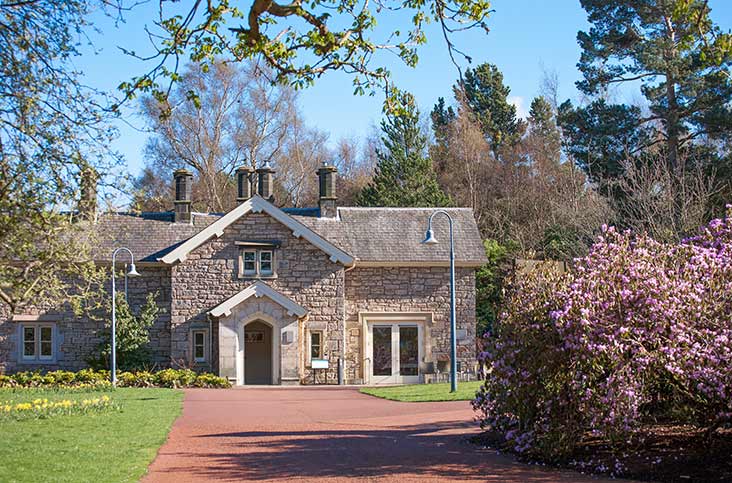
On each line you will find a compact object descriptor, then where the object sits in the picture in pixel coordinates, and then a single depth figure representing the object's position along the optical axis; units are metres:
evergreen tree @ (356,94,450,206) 44.38
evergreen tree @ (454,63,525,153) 54.97
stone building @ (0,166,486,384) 30.34
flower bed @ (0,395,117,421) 17.34
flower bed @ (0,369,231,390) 28.41
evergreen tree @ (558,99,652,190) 37.44
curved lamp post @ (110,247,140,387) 26.52
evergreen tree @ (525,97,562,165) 52.69
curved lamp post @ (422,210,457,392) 23.50
